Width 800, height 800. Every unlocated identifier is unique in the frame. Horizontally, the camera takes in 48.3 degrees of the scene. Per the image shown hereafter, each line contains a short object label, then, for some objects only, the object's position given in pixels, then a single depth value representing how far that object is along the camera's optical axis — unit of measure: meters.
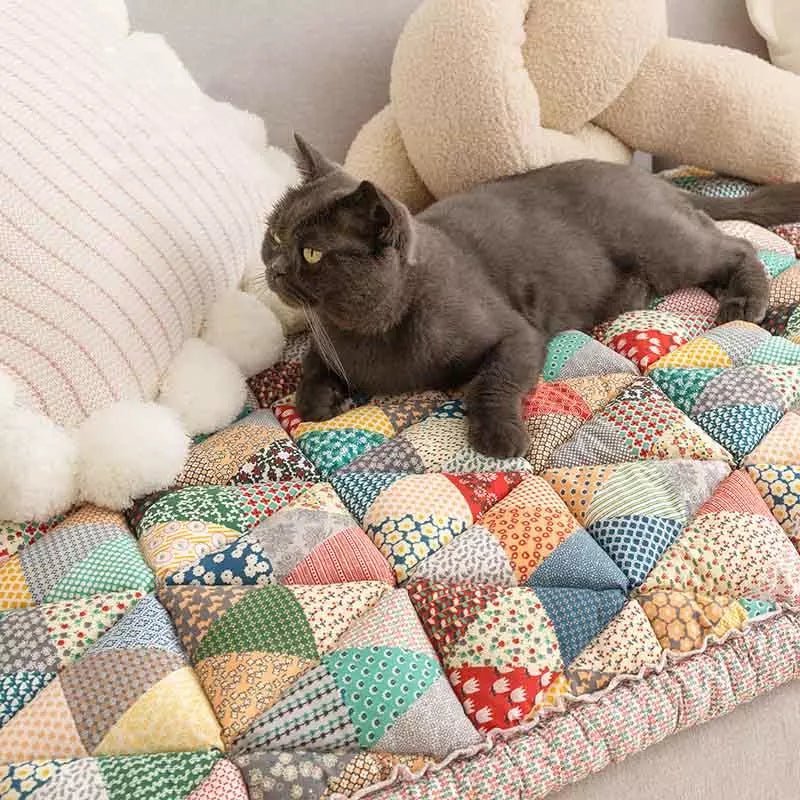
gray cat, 1.04
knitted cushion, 0.95
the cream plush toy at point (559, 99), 1.31
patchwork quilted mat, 0.75
